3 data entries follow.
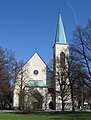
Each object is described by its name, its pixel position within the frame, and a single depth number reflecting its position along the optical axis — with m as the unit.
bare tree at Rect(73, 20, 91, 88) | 17.44
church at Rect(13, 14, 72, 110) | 33.90
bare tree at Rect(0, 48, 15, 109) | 20.90
